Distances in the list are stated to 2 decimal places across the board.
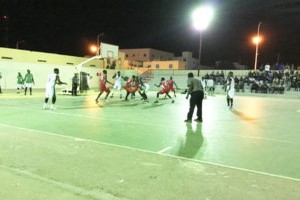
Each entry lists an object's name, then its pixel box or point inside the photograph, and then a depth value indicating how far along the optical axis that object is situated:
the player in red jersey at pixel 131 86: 15.12
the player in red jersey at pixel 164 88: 15.82
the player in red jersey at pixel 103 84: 13.76
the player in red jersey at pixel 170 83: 15.78
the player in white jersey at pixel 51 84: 10.17
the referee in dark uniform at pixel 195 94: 8.41
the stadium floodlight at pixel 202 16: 23.92
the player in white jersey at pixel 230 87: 12.67
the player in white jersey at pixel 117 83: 17.34
